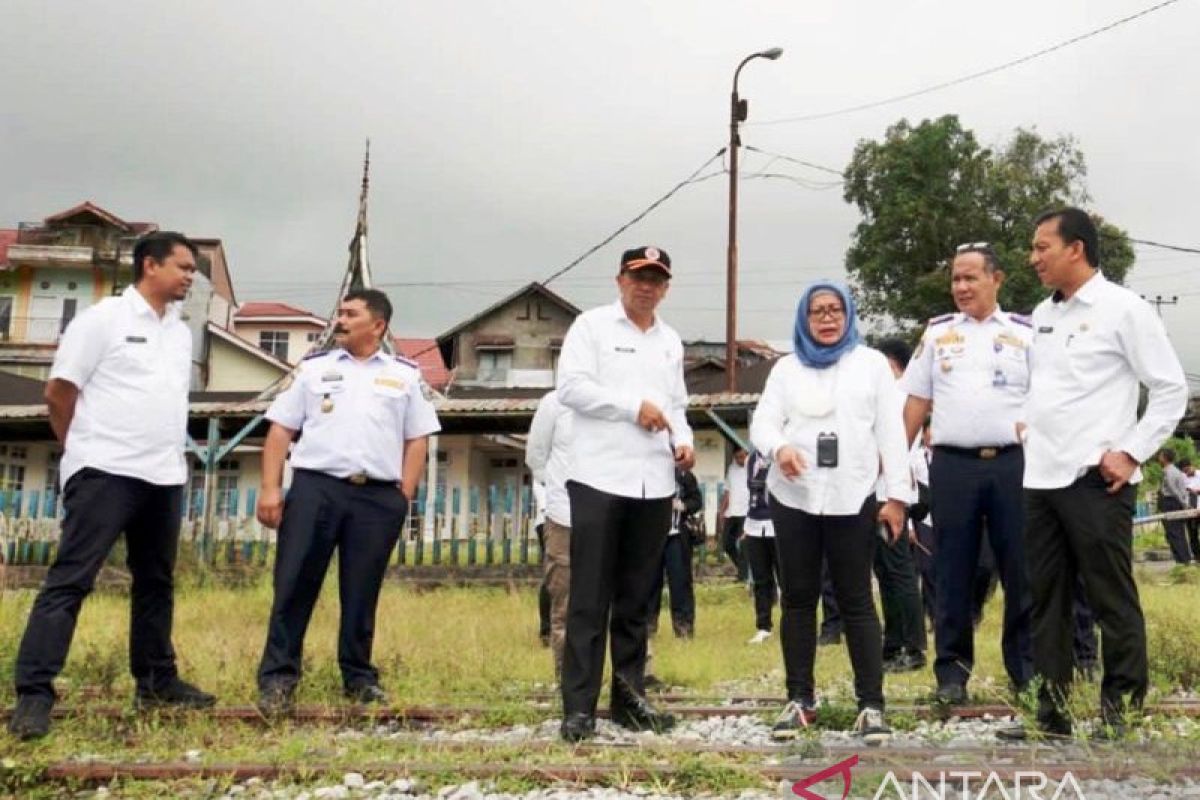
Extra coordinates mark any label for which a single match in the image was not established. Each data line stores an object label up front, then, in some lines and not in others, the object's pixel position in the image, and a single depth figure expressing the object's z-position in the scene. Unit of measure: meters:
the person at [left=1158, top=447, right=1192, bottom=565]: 18.17
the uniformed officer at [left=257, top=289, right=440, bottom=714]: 5.08
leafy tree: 36.44
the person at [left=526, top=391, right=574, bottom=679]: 5.88
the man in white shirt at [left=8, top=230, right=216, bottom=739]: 4.38
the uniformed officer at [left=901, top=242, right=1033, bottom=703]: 5.00
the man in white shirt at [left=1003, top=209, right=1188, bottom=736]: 4.09
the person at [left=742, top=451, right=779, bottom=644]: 8.48
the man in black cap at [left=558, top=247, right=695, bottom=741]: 4.35
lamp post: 19.75
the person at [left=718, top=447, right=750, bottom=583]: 10.84
